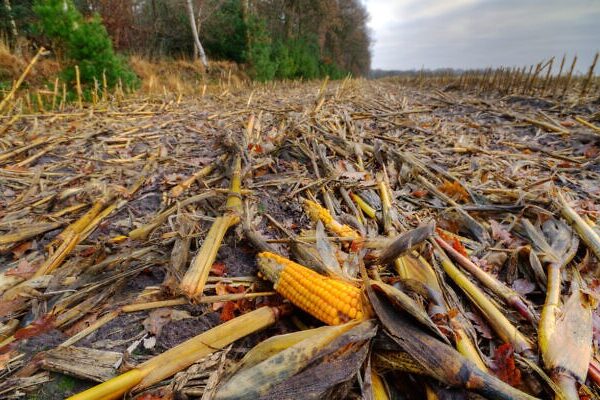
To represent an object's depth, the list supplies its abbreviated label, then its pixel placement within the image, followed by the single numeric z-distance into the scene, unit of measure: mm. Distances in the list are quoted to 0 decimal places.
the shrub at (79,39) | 6210
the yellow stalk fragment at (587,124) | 4743
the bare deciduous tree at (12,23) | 9757
